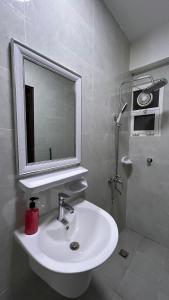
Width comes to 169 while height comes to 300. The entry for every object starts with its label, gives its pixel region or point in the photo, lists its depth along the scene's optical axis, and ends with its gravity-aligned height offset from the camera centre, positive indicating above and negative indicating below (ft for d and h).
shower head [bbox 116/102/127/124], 4.58 +0.83
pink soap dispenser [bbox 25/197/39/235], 2.32 -1.44
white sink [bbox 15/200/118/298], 1.88 -1.94
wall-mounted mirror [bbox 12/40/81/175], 2.23 +0.55
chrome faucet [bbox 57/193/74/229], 2.81 -1.53
